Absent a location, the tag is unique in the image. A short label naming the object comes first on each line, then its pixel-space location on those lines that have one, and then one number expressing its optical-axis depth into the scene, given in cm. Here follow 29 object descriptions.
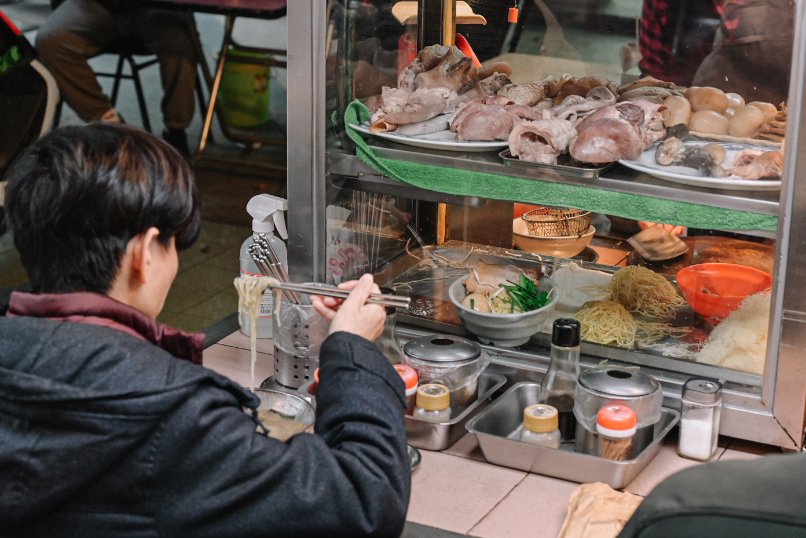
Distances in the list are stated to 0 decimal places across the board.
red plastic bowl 276
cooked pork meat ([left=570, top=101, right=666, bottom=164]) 269
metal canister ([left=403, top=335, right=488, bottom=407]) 275
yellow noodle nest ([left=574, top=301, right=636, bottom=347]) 282
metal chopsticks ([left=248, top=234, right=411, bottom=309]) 295
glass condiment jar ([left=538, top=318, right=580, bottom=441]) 268
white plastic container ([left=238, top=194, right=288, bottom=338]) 296
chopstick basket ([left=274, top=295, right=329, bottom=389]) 284
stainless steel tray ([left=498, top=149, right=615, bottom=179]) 270
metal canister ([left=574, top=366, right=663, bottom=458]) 262
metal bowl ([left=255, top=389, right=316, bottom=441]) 260
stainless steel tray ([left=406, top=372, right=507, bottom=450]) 270
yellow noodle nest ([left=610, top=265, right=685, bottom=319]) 285
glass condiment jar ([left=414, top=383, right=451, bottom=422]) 271
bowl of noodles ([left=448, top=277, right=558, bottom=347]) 283
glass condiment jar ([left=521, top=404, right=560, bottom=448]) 264
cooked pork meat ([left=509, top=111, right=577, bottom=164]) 273
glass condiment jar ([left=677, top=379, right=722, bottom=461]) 265
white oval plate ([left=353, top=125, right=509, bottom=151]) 279
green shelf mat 262
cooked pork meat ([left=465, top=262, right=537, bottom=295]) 292
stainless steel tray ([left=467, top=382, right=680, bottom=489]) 261
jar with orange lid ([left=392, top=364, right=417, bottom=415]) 270
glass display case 264
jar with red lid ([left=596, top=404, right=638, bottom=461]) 258
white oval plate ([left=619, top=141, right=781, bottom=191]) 261
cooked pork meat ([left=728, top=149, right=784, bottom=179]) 259
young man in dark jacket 212
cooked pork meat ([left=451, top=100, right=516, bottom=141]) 279
